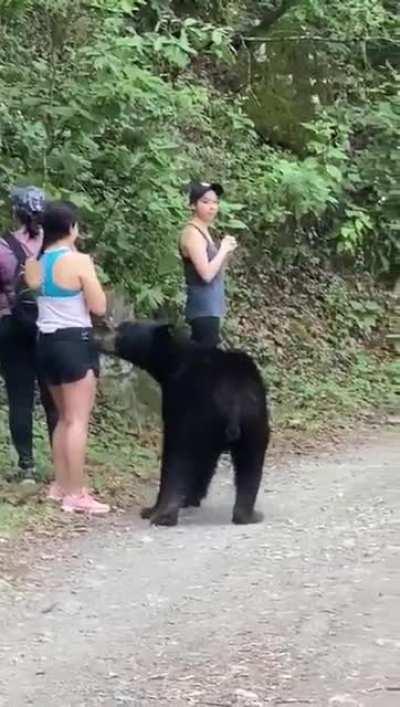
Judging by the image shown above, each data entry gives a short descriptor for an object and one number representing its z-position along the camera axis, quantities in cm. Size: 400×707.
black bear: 1631
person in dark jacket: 1714
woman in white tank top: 1634
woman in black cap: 1833
